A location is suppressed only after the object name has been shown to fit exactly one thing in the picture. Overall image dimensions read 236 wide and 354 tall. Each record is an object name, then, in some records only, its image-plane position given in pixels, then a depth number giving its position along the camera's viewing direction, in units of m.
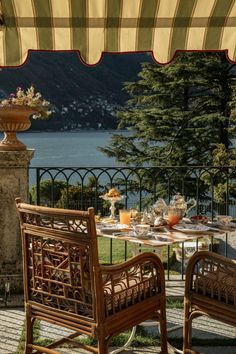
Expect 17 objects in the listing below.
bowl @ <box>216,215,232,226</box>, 3.36
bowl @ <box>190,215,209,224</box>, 3.44
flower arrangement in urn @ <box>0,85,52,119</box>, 4.23
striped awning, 3.20
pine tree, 23.05
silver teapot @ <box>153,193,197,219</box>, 3.35
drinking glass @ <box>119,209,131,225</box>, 3.41
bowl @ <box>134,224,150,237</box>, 3.01
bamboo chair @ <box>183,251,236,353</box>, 2.66
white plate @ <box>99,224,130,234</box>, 3.19
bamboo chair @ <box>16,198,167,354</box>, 2.43
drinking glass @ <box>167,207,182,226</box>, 3.31
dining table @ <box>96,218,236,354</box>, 2.93
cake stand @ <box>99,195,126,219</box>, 3.70
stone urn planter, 4.13
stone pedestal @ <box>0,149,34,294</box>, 4.22
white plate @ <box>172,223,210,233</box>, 3.14
